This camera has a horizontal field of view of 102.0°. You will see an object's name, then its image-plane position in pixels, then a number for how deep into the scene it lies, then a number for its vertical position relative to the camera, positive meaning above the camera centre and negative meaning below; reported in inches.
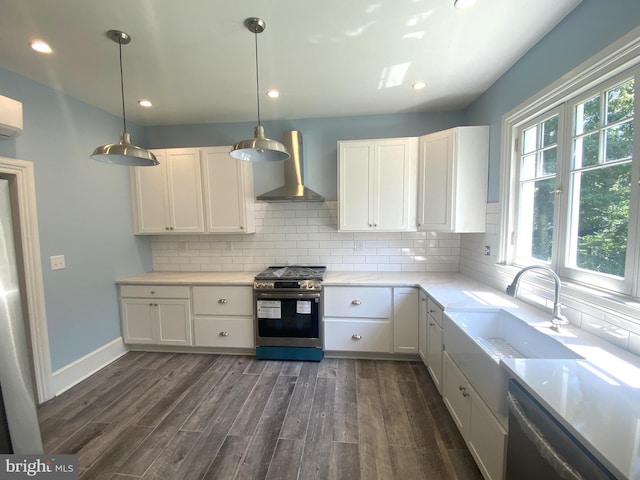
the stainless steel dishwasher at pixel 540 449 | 29.7 -29.8
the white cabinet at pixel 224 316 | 112.0 -38.6
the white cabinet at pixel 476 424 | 48.9 -44.4
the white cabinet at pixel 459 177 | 97.7 +18.0
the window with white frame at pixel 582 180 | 51.5 +10.5
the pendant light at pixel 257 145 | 61.3 +20.9
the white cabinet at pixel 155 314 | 114.0 -38.3
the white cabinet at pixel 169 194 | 119.3 +15.9
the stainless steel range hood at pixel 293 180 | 111.2 +22.0
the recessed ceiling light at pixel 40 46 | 67.4 +48.8
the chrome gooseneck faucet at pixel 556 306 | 57.5 -18.7
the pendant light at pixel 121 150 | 62.8 +19.7
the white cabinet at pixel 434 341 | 83.1 -39.5
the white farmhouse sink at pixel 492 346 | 49.2 -29.3
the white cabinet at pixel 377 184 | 110.2 +17.9
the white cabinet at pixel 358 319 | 105.7 -38.6
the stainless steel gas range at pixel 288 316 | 106.3 -37.4
